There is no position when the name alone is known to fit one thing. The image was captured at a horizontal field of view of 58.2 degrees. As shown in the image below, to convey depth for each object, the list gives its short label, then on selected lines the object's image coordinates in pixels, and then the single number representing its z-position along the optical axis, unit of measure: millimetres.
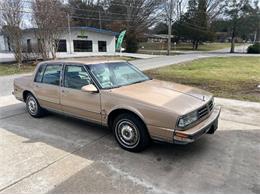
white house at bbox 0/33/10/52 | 40622
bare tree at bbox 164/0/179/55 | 36481
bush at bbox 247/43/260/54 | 39562
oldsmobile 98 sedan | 3406
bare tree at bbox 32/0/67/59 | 18062
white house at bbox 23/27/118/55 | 31188
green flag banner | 28006
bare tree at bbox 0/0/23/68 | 16422
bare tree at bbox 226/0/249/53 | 39844
